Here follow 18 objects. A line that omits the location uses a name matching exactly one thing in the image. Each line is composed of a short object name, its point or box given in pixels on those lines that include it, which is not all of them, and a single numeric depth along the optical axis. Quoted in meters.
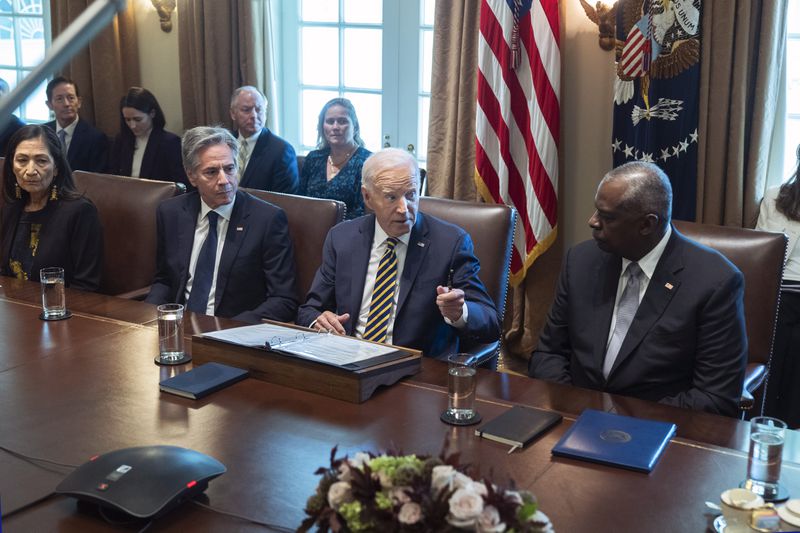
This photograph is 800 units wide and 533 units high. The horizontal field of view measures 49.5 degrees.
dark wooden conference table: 1.49
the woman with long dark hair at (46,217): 3.41
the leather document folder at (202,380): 2.02
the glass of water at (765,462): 1.51
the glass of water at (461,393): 1.85
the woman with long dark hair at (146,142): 5.29
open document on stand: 2.05
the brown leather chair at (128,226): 3.58
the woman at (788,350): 3.36
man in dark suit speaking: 2.70
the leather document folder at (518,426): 1.75
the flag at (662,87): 3.78
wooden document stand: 1.97
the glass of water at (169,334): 2.23
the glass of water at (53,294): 2.59
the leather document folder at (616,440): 1.65
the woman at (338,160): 4.32
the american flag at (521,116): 4.16
